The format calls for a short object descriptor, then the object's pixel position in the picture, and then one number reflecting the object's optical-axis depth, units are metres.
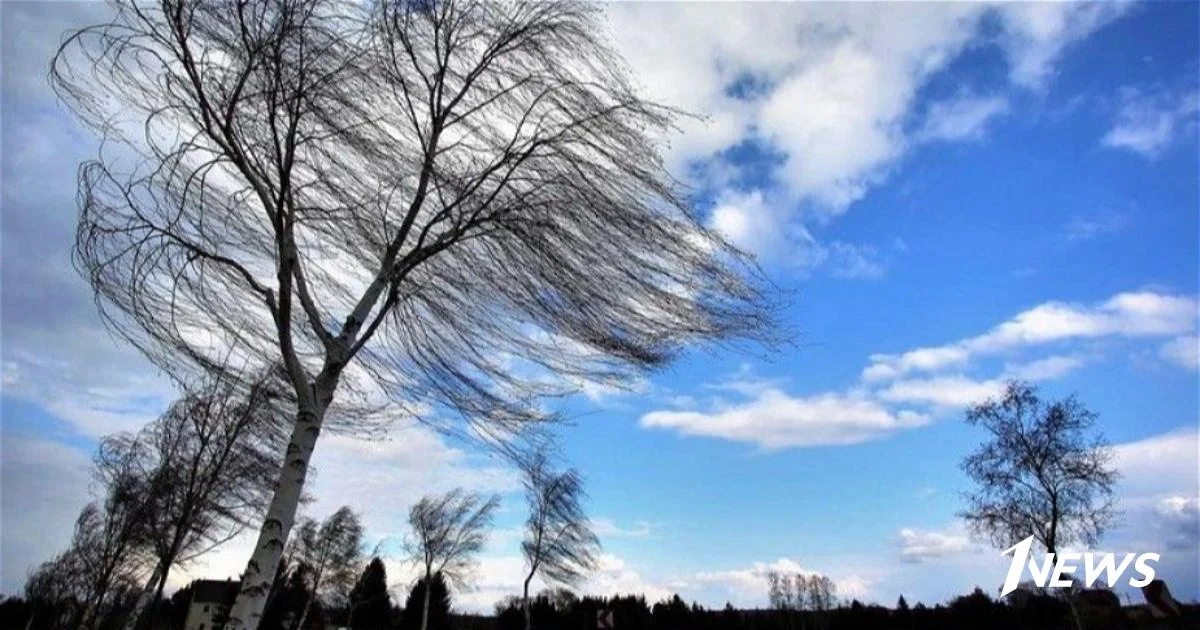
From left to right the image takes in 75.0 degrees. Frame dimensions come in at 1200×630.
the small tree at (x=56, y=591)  39.10
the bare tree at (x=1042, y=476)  23.89
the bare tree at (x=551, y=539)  37.88
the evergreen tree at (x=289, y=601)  54.25
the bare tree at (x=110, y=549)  22.91
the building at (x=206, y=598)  83.78
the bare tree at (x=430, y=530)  45.72
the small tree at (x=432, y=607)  56.03
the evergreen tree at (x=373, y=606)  62.53
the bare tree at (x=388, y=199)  5.47
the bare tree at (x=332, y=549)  46.31
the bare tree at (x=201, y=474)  18.03
